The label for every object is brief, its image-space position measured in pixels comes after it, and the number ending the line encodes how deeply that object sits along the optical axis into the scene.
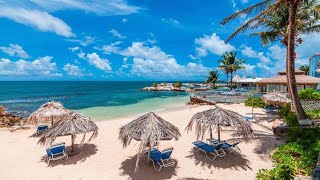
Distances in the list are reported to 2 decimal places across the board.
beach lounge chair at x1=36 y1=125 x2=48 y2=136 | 11.29
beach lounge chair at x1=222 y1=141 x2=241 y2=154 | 7.50
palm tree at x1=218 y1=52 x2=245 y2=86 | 35.00
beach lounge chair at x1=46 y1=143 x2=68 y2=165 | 7.54
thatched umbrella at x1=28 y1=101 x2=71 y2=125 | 10.86
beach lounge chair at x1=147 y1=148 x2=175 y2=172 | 6.76
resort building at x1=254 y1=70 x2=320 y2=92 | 18.95
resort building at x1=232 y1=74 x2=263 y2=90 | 30.74
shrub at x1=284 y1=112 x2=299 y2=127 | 9.80
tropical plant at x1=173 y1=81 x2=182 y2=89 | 57.96
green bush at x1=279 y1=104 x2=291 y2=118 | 12.87
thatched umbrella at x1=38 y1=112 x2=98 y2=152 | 7.52
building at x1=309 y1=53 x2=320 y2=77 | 28.75
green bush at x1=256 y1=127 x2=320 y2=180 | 5.73
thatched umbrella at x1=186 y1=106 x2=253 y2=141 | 7.00
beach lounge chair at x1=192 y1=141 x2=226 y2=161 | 7.28
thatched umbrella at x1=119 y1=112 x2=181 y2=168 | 6.21
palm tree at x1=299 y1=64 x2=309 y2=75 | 45.90
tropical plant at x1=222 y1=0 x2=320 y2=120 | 8.94
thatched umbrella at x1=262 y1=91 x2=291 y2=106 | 13.10
